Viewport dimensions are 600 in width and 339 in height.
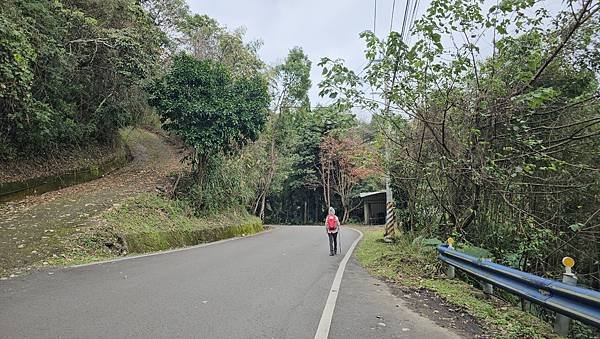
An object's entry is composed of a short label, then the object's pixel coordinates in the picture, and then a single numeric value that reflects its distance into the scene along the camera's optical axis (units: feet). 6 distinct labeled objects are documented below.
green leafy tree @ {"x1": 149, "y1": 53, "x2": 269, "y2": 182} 52.29
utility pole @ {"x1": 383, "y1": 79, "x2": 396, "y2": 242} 53.07
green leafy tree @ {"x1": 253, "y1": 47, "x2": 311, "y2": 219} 99.30
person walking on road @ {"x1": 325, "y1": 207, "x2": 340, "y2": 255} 40.73
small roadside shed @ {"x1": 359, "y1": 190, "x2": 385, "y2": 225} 129.18
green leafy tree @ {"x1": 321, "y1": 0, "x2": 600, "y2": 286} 24.53
